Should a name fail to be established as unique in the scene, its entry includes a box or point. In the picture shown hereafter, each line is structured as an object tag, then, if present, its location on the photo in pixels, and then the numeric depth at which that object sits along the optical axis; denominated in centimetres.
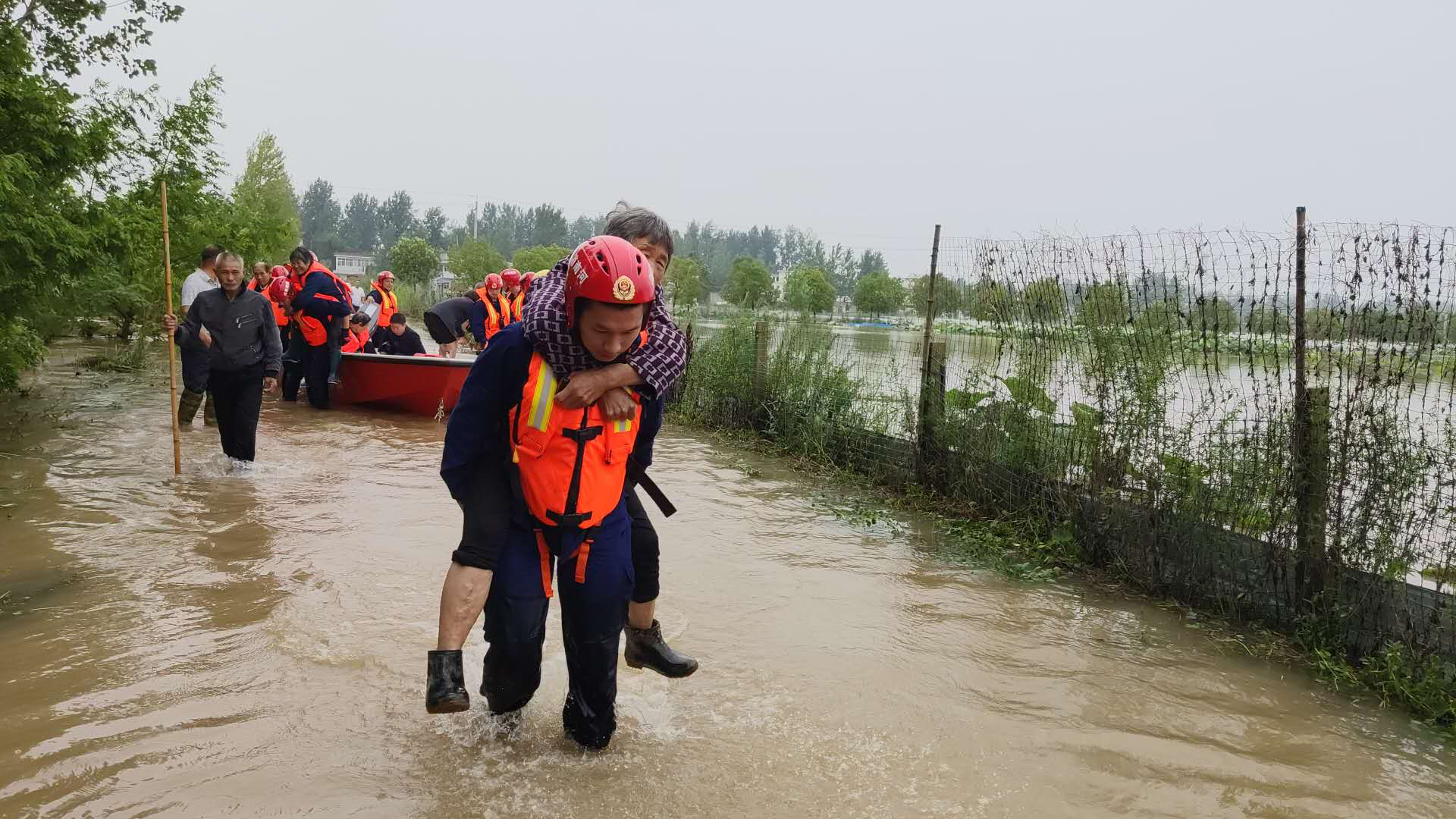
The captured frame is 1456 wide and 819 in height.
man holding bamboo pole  870
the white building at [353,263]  13512
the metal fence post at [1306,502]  548
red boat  1330
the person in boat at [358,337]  1511
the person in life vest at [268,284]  1467
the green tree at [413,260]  8988
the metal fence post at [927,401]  880
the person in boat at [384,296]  1576
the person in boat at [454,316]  1365
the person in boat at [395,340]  1569
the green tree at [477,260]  9075
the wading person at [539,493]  316
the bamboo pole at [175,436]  860
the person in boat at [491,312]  1320
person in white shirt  1018
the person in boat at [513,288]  1343
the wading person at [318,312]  1366
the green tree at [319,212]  16450
